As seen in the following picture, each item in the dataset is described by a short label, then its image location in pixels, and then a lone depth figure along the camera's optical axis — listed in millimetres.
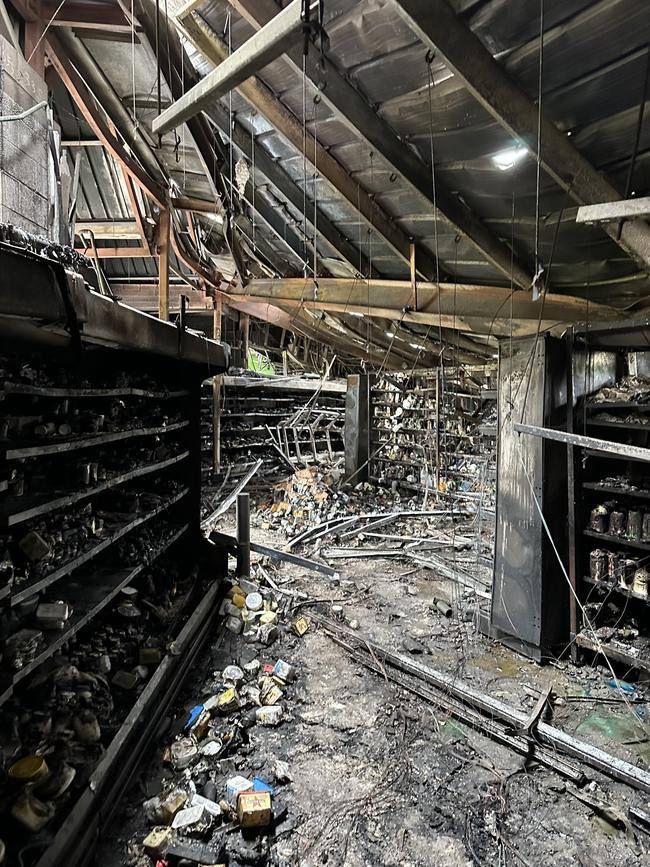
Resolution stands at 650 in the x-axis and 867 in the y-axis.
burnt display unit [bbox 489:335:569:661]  3336
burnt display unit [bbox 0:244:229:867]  1729
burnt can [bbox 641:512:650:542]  3064
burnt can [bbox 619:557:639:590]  3127
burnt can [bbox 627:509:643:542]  3104
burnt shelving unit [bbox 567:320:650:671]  3105
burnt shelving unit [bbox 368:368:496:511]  7828
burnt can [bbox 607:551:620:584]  3188
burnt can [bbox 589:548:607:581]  3258
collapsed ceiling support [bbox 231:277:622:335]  3559
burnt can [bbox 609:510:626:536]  3199
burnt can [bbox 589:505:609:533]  3289
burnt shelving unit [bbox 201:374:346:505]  8859
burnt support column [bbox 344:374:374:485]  9070
